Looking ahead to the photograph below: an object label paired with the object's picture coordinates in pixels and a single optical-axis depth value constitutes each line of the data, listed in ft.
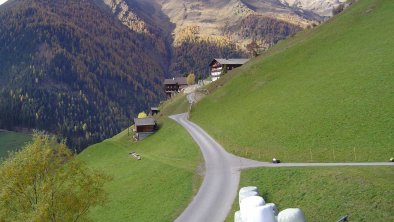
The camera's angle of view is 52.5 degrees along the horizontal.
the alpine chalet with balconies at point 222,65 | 515.17
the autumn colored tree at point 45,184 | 112.68
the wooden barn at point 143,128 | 351.87
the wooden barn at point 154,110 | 512.75
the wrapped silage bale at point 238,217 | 111.16
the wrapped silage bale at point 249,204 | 102.32
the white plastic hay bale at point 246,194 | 129.70
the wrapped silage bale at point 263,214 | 99.04
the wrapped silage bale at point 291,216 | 98.17
